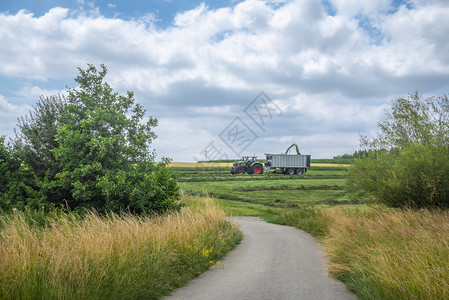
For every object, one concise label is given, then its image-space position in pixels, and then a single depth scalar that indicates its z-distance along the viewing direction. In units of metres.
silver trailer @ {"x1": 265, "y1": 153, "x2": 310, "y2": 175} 53.94
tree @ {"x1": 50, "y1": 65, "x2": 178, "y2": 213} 12.46
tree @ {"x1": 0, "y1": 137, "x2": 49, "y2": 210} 13.20
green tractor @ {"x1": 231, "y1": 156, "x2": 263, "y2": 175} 50.00
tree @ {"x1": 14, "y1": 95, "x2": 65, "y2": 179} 14.17
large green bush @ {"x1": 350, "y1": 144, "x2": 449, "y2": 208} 14.12
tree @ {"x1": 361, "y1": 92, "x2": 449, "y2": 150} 17.02
